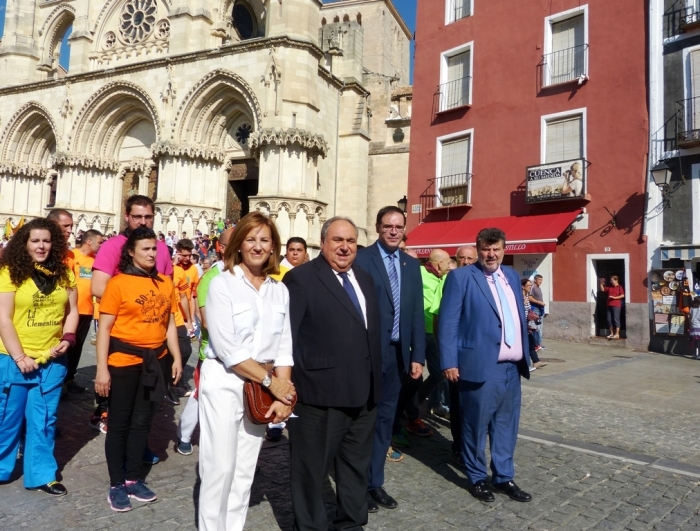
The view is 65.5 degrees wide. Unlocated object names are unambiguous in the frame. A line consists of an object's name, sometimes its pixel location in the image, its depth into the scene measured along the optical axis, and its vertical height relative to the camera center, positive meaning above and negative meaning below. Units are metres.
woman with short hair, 2.84 -0.43
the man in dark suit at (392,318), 3.89 -0.19
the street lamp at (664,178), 12.18 +2.72
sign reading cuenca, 13.55 +2.97
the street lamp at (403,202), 18.79 +3.11
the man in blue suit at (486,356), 4.01 -0.46
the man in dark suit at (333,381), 3.10 -0.52
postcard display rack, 11.99 -0.02
